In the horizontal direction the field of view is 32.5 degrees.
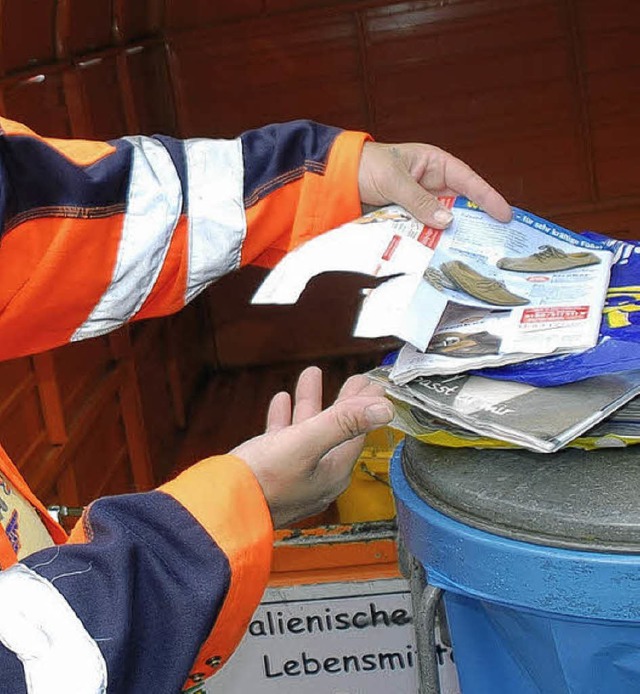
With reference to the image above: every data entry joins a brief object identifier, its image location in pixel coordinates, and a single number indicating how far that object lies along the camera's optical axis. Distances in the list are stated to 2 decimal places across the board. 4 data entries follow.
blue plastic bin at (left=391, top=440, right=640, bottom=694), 1.08
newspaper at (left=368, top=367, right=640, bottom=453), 1.12
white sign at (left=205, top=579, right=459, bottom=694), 1.93
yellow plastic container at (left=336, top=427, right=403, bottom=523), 2.41
